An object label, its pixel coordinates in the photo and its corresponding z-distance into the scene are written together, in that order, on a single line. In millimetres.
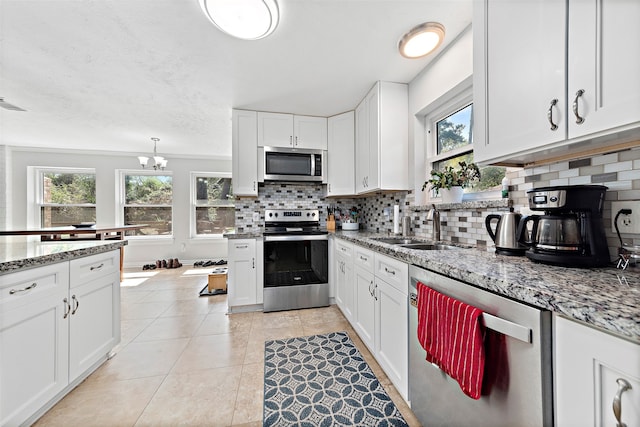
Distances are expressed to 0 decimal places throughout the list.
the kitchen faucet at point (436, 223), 1818
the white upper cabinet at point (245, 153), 2766
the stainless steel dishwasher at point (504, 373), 648
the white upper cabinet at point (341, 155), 2822
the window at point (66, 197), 4602
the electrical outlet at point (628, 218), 864
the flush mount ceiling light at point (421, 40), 1527
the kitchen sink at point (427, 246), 1706
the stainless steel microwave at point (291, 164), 2822
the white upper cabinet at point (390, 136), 2219
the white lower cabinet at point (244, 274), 2551
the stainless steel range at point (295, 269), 2619
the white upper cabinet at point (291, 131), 2838
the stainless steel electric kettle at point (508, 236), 1142
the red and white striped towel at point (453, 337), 802
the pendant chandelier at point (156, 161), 3893
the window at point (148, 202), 4867
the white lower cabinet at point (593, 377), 490
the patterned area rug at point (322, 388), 1248
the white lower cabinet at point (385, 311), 1302
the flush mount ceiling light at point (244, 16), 1335
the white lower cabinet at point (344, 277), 2176
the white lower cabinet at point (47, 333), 1062
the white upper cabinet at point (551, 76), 697
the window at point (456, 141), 1646
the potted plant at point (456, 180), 1706
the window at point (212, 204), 5086
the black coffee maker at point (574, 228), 863
